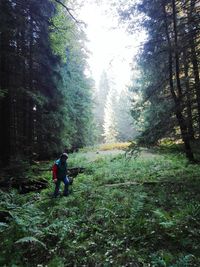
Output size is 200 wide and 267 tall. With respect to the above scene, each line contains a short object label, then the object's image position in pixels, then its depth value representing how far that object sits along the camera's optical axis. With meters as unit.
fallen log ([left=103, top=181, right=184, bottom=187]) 8.07
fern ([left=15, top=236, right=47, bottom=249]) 4.33
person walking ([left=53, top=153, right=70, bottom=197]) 8.08
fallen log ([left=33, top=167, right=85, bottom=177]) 11.67
